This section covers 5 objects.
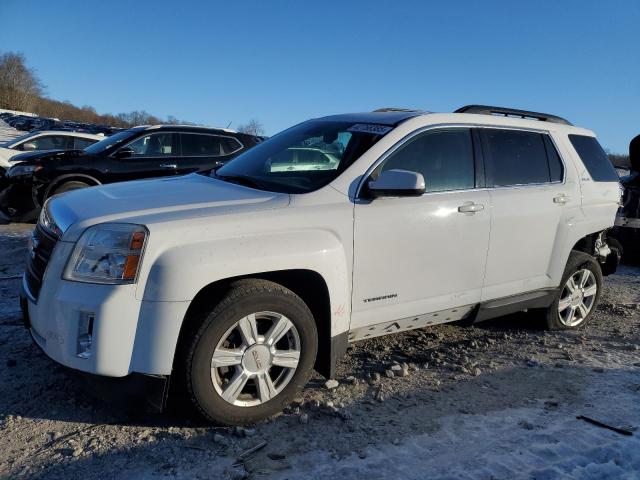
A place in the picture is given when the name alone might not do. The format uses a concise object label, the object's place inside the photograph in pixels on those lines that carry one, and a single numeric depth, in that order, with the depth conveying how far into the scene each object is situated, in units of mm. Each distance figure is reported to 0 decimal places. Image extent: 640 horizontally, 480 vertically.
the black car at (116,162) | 8414
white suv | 2672
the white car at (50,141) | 11523
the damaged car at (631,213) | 7809
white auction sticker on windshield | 3647
